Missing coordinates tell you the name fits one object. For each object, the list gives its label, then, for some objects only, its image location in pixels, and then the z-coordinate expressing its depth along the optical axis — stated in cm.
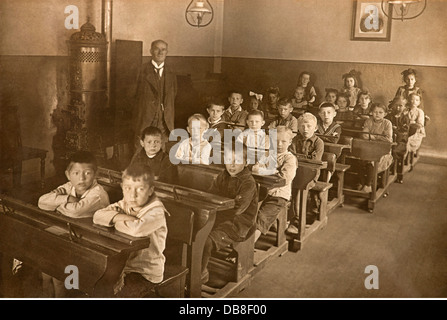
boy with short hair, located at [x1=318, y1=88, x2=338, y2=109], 612
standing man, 447
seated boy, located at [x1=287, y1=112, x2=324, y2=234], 385
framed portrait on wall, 629
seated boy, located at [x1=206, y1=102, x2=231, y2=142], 459
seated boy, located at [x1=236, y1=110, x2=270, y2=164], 416
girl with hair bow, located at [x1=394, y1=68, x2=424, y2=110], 610
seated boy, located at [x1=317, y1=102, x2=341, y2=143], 436
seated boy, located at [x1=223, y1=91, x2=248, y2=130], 538
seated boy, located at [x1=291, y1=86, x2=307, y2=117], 625
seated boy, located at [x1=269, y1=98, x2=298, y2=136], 473
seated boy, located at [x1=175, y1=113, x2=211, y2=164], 355
